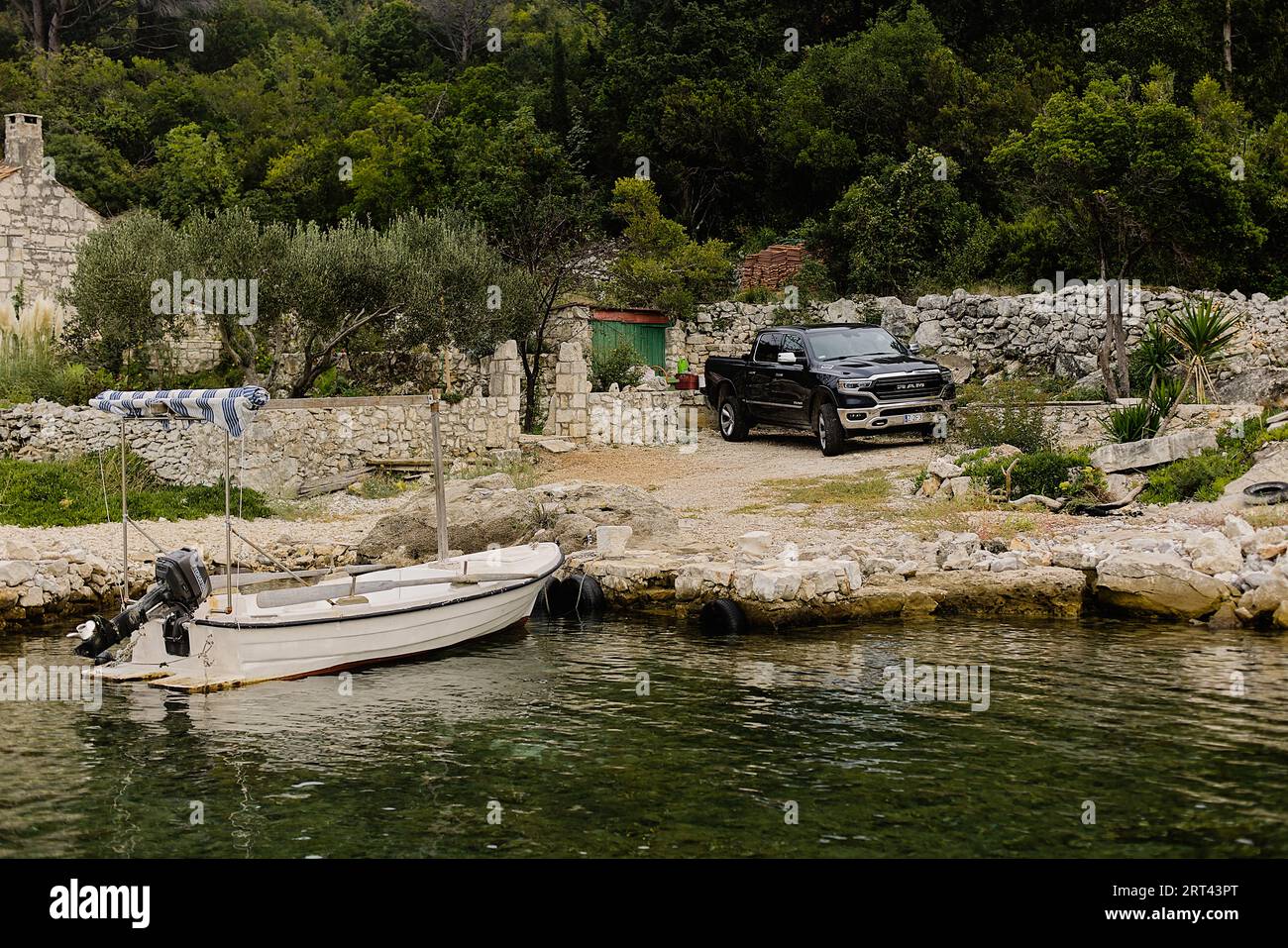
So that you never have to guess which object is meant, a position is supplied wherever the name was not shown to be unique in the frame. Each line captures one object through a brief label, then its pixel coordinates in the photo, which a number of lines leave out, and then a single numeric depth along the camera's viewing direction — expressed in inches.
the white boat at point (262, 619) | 516.7
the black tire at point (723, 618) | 587.2
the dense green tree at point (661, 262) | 1246.3
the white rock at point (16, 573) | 641.0
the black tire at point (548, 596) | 649.0
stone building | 1198.3
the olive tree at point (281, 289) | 918.4
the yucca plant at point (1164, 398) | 811.4
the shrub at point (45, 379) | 901.2
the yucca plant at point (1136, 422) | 805.9
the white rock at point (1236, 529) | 598.9
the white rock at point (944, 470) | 775.7
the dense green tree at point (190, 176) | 1405.0
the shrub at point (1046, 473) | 741.3
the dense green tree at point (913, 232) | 1269.7
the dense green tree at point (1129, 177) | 945.5
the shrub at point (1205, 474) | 709.8
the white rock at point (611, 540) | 678.5
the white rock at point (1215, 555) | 575.2
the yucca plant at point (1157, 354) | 892.0
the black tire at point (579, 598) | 637.9
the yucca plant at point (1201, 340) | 839.1
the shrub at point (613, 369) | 1156.5
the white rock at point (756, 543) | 634.8
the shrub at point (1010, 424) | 814.5
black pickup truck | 899.4
